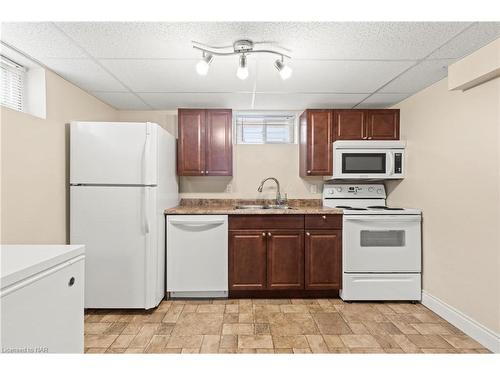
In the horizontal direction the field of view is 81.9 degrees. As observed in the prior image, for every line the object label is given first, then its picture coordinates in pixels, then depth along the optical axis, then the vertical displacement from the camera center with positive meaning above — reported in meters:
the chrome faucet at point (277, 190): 3.60 -0.08
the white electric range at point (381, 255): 2.92 -0.72
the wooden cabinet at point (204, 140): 3.35 +0.50
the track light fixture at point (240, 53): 1.88 +0.87
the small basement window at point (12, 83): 2.14 +0.76
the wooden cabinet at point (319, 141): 3.34 +0.50
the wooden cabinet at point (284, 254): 2.98 -0.73
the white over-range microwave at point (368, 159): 3.21 +0.28
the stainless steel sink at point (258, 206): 3.51 -0.29
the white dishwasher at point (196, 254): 2.94 -0.73
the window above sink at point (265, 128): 3.75 +0.73
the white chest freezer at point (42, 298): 0.99 -0.46
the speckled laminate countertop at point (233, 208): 2.98 -0.29
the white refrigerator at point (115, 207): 2.56 -0.22
